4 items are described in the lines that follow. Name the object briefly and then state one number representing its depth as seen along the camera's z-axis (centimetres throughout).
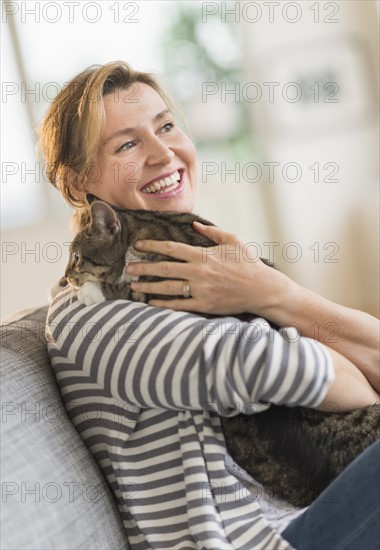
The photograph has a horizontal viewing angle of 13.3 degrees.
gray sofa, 181
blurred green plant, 474
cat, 188
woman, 182
